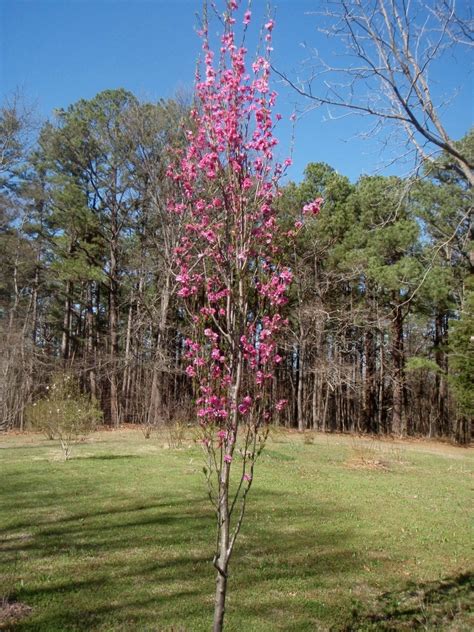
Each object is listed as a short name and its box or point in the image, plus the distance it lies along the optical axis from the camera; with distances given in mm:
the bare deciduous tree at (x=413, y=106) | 3447
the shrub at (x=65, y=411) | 11211
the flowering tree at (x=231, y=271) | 2555
